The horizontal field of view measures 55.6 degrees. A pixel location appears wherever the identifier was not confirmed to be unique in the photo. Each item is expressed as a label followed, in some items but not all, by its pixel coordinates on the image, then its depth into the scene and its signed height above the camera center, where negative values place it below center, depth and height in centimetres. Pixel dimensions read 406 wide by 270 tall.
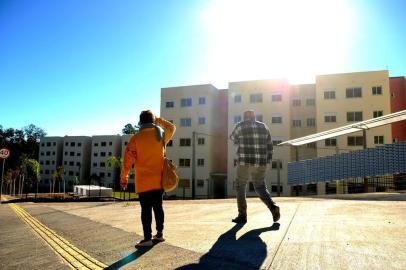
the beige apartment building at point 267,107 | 5034 +978
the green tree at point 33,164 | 6712 +235
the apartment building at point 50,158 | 10019 +508
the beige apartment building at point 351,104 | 4569 +953
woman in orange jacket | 440 +15
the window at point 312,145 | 4786 +441
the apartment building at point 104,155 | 9151 +568
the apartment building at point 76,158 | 9675 +497
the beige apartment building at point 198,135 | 5453 +651
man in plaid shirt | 552 +34
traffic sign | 1546 +97
